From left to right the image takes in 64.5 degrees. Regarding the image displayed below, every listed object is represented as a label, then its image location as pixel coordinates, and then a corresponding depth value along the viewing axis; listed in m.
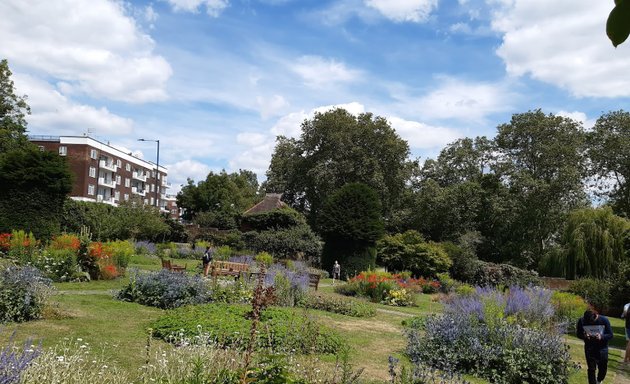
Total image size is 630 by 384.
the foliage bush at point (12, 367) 3.58
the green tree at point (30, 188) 20.31
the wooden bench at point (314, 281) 17.32
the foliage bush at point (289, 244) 33.22
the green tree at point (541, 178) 36.59
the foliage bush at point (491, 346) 7.77
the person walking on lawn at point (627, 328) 10.68
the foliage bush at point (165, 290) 11.93
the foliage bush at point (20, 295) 8.73
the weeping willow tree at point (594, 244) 26.77
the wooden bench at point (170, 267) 16.58
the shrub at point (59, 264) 14.13
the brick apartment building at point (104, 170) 61.94
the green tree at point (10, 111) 32.88
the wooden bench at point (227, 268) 18.81
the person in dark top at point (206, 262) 18.96
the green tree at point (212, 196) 63.69
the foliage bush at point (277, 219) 37.22
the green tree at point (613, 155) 36.09
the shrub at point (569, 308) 15.52
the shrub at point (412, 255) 28.00
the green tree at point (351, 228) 25.73
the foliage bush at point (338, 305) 13.80
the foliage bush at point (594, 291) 20.58
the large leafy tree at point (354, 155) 40.81
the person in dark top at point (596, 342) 8.01
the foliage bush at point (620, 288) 16.48
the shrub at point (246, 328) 7.70
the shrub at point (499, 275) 26.39
